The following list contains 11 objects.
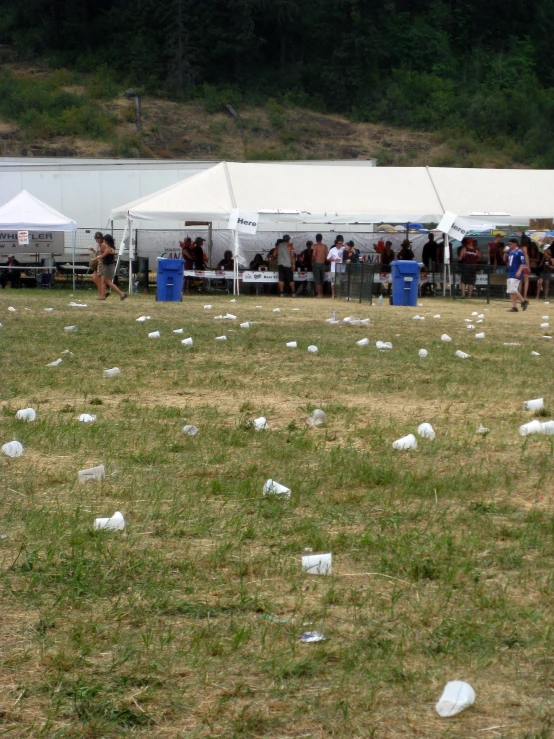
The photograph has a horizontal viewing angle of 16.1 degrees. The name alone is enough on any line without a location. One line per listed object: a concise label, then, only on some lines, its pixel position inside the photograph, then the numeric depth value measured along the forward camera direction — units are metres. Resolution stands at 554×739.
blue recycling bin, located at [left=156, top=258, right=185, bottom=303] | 41.89
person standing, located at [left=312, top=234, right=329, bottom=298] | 49.48
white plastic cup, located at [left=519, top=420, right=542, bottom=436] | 12.30
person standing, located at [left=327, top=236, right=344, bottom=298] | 49.60
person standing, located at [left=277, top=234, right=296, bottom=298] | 49.98
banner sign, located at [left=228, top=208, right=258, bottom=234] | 45.77
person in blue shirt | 38.98
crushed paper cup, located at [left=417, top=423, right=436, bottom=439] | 12.10
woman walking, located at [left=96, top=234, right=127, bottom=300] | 40.48
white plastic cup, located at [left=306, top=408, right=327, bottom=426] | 12.99
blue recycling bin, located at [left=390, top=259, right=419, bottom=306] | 41.51
